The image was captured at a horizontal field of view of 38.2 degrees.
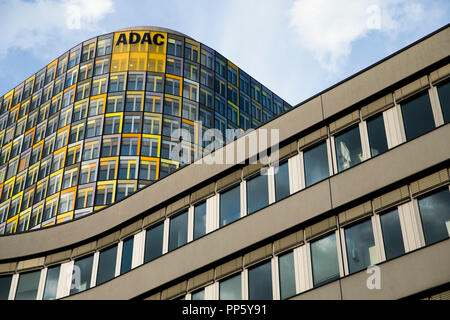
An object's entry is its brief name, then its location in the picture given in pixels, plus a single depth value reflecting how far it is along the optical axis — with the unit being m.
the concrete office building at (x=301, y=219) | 21.47
